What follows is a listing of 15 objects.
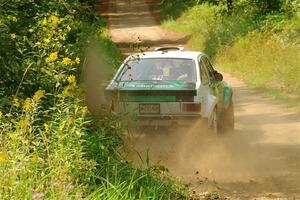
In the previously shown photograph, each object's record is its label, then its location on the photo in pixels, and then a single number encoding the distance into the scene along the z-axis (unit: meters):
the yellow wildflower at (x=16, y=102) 11.93
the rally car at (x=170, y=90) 18.78
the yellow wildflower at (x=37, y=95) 11.01
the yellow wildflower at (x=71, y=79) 12.78
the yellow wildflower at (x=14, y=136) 10.71
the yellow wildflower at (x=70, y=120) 11.77
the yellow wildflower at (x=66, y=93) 12.51
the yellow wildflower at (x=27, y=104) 11.07
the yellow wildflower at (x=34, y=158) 10.77
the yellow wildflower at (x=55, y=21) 14.53
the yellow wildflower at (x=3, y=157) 9.82
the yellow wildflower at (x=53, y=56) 12.65
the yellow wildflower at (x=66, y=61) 13.10
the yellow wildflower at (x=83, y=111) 12.01
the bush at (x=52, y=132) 10.52
